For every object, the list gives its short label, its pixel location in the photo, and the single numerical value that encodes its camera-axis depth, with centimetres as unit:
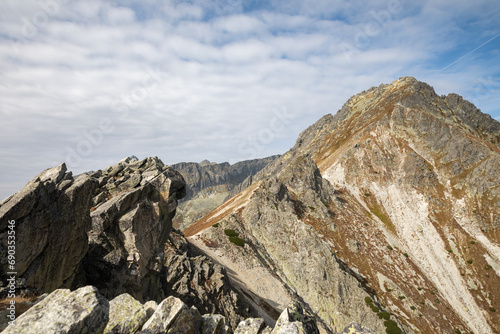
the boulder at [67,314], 964
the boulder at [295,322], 1252
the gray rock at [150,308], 1419
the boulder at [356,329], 1174
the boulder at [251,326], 1545
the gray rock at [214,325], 1556
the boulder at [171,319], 1301
